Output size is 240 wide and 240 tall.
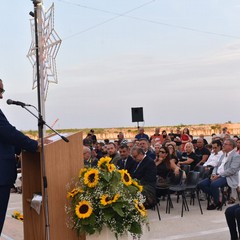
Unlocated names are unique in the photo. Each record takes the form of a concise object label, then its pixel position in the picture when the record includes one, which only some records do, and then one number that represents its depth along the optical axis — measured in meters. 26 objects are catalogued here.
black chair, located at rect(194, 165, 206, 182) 10.14
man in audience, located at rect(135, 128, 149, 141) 17.20
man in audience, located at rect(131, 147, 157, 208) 8.53
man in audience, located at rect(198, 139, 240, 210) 8.98
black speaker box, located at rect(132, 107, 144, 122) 21.17
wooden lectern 4.49
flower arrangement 4.74
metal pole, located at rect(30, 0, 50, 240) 4.30
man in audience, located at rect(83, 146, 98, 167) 9.55
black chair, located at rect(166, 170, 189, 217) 9.25
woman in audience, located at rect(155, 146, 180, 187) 10.07
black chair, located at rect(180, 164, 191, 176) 10.58
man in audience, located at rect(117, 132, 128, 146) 18.06
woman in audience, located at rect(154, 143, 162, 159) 11.60
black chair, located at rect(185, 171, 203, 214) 9.38
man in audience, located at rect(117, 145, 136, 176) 9.25
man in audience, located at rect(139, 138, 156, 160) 11.25
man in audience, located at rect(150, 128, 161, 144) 17.76
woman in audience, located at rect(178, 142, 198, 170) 11.53
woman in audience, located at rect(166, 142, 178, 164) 10.74
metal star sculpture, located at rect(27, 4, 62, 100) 11.65
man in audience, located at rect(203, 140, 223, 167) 10.45
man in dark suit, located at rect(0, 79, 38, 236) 4.39
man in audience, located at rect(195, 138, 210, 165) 11.67
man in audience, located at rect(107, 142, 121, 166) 10.78
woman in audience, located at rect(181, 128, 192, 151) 18.48
